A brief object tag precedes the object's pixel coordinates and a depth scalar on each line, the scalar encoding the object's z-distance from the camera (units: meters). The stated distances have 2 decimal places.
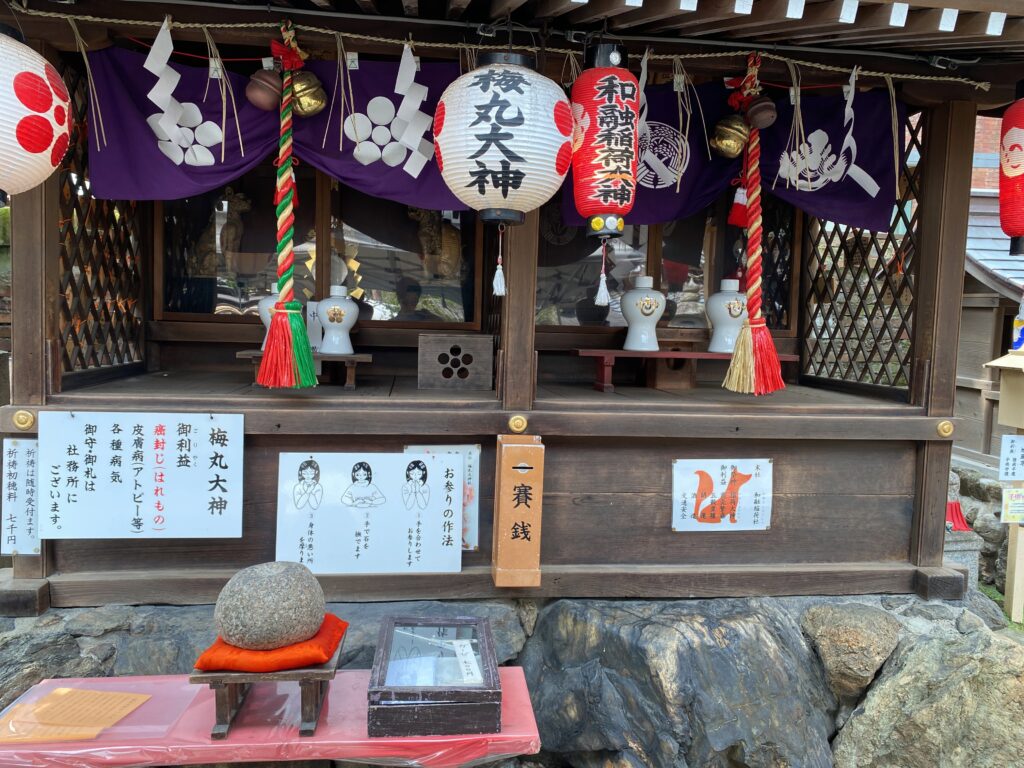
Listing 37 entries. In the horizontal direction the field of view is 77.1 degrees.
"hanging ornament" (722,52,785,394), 4.16
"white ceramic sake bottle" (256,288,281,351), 4.53
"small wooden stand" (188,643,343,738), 2.71
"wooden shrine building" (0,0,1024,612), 3.74
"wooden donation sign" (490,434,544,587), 3.96
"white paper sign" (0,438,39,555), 3.84
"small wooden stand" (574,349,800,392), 4.67
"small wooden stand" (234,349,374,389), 4.20
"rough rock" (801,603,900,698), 4.18
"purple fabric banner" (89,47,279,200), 3.85
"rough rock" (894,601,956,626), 4.33
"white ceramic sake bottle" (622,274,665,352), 4.89
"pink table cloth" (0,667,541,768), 2.74
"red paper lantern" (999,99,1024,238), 4.04
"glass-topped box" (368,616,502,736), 2.87
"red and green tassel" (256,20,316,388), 3.74
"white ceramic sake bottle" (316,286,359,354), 4.57
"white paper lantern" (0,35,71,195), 2.94
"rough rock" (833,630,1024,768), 4.00
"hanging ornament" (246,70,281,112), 3.83
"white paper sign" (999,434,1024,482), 5.30
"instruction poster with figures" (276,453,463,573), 4.00
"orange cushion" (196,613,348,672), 2.70
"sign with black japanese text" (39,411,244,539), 3.78
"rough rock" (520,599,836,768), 3.83
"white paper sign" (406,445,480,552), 4.14
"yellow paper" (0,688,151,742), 2.79
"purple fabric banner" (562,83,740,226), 4.46
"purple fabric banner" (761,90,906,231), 4.44
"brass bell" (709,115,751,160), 4.36
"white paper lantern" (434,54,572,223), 3.05
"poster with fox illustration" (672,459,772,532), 4.31
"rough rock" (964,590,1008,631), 4.65
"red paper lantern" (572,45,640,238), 3.43
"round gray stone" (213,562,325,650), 2.72
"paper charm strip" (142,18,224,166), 3.83
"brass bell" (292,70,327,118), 3.89
